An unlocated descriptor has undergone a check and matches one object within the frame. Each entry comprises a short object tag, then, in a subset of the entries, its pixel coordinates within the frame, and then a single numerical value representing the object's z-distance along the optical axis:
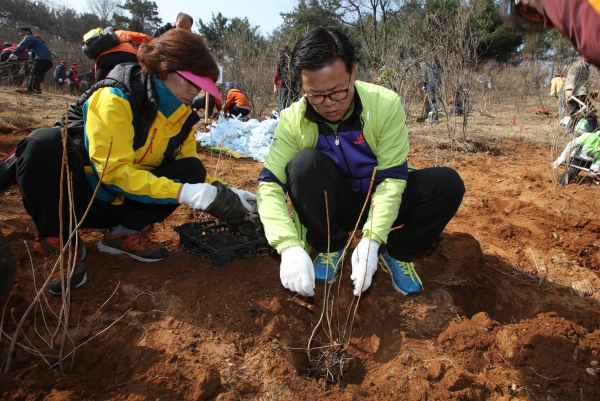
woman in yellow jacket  1.66
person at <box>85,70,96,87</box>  13.01
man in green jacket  1.56
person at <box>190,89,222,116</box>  6.48
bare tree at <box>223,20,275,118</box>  7.98
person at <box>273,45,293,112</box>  6.25
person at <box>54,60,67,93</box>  13.23
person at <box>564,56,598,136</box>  4.71
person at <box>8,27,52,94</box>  8.50
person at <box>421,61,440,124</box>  5.69
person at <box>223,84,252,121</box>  6.60
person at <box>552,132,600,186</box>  3.75
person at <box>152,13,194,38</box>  3.80
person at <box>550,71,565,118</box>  6.27
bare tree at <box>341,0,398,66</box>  13.97
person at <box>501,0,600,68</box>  0.85
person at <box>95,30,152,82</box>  2.32
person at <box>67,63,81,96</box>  13.52
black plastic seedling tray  1.91
